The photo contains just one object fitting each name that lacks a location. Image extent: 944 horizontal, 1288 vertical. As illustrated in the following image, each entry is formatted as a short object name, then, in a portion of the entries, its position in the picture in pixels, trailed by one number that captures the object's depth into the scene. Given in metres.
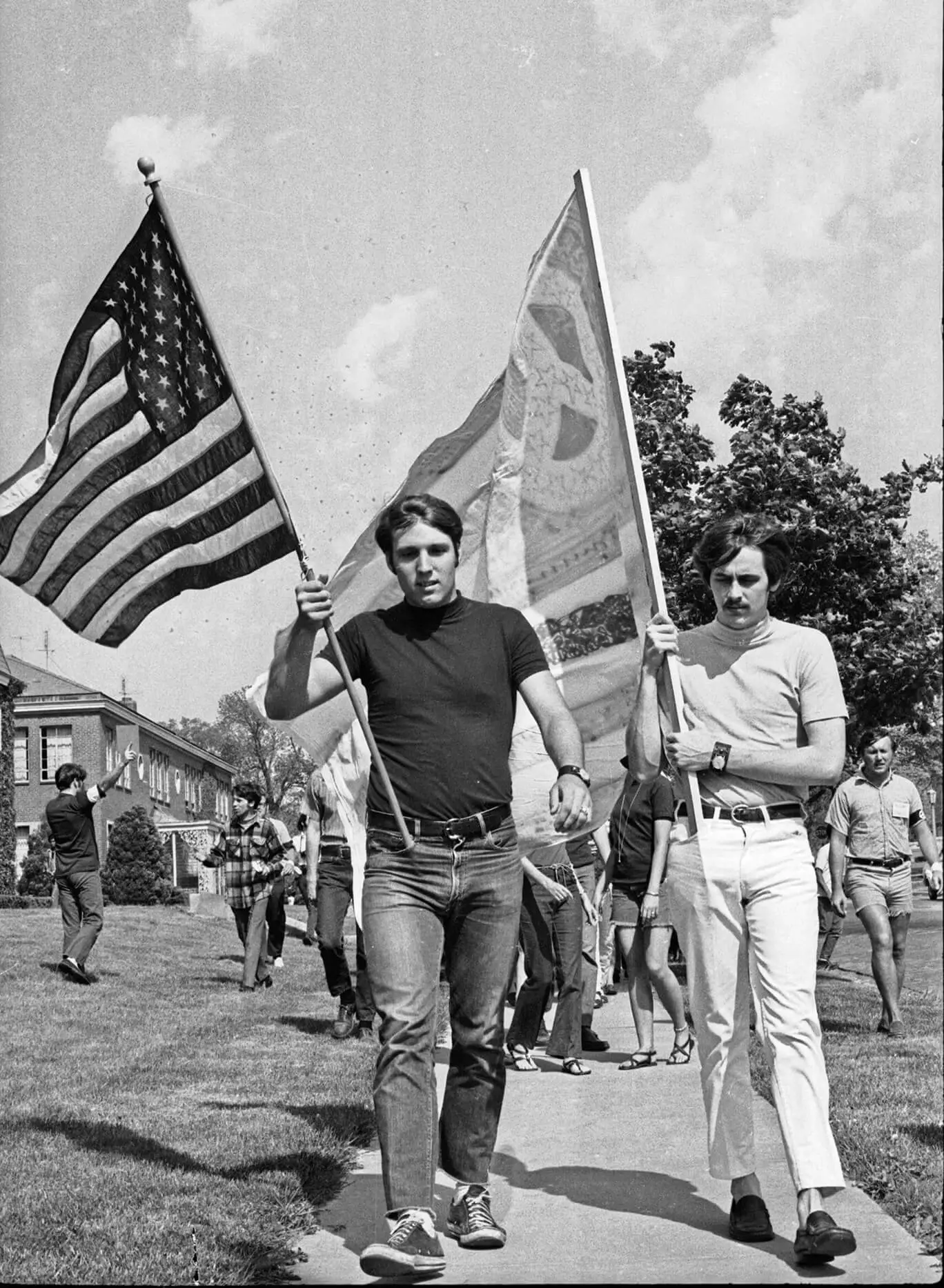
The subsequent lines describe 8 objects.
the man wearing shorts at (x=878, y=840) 10.34
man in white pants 4.79
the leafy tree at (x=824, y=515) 22.91
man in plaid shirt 14.55
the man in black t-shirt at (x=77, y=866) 14.25
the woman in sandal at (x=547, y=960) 8.98
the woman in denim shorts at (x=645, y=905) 9.12
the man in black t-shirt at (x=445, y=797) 4.79
